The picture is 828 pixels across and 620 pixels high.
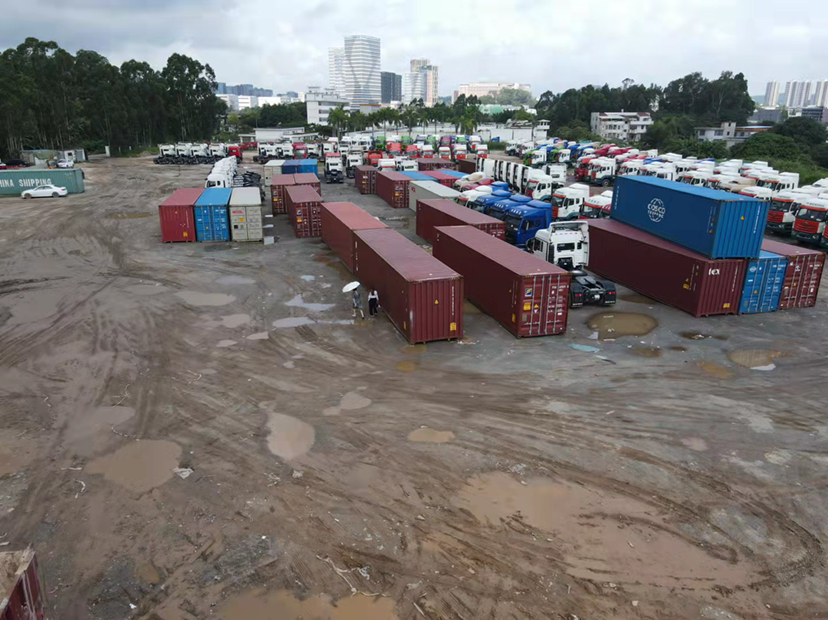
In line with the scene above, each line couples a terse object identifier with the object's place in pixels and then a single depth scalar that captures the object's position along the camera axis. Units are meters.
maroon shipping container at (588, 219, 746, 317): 22.59
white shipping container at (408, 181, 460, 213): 40.78
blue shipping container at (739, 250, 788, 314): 22.88
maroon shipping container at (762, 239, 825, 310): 23.36
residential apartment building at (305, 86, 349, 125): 183.00
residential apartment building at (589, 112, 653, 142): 130.12
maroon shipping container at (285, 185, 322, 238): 37.19
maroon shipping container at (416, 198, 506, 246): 29.39
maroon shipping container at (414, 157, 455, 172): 65.06
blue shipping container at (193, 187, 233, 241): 35.81
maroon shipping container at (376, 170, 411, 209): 50.00
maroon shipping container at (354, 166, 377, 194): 57.84
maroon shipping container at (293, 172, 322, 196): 47.14
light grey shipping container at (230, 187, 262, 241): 35.72
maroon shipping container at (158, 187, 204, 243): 35.53
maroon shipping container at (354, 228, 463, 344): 19.61
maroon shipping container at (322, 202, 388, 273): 28.98
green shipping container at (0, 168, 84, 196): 55.06
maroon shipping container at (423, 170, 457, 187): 51.44
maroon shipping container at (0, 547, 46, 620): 6.55
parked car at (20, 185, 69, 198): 53.47
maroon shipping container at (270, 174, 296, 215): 46.41
